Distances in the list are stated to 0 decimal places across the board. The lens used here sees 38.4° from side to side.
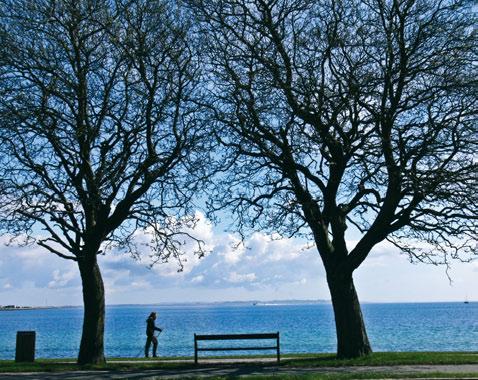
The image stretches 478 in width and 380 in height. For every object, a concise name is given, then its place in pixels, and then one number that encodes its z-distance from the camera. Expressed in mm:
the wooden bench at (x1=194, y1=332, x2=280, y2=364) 22264
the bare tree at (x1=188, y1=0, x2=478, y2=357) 20703
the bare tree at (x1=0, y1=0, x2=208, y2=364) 21500
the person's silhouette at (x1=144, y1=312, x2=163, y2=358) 29812
